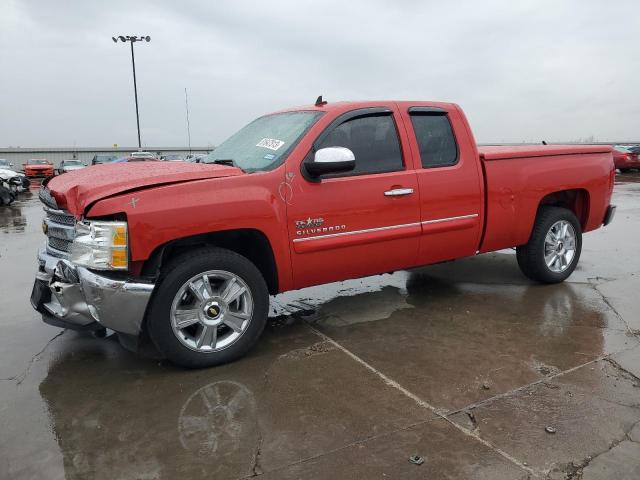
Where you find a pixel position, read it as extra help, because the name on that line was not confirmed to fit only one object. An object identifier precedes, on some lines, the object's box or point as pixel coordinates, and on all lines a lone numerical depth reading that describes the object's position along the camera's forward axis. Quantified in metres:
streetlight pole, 33.06
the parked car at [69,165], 31.65
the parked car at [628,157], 23.73
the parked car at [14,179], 17.12
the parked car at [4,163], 29.90
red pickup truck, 3.18
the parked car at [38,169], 32.45
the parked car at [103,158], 29.75
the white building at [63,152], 49.94
